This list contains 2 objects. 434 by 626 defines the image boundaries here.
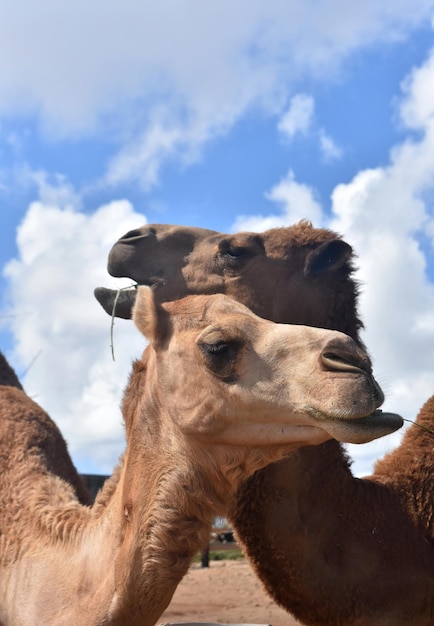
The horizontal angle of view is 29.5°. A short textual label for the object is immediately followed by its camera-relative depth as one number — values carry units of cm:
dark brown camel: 427
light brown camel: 288
